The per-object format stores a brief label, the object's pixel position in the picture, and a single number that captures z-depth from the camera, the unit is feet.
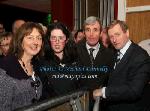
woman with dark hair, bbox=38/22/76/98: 5.40
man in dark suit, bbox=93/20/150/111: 4.94
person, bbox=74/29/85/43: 9.42
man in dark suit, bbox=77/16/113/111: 6.07
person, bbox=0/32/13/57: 8.23
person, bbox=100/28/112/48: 7.25
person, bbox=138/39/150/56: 8.35
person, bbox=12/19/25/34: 7.75
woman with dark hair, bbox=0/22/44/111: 4.33
